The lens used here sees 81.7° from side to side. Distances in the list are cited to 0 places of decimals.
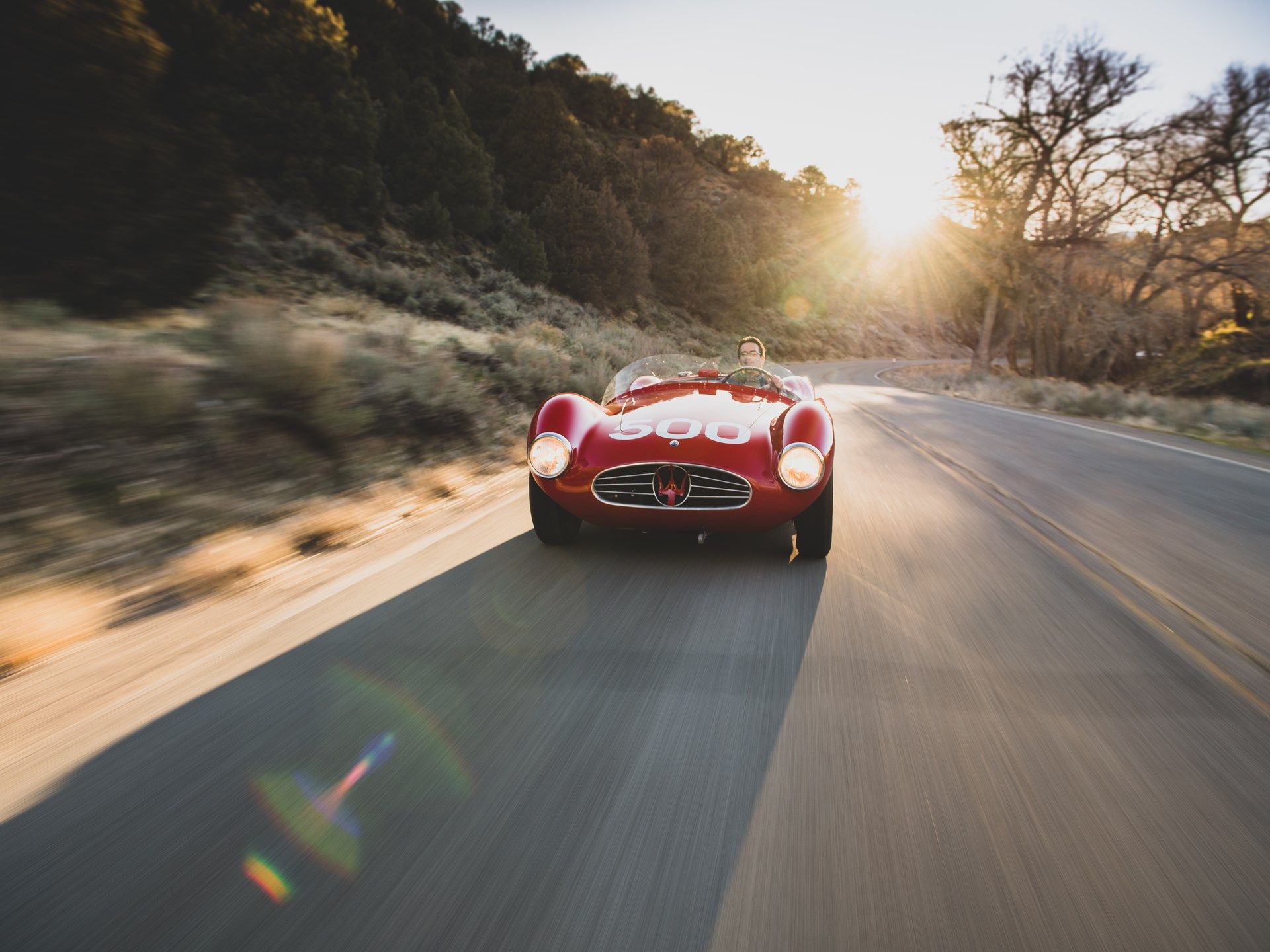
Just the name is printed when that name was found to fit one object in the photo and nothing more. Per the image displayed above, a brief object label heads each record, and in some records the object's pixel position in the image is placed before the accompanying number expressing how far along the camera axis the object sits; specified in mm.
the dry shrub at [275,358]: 5789
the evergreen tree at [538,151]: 34062
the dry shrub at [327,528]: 4453
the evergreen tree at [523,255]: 27922
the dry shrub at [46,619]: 2811
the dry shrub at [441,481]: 6059
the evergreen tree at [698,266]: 42031
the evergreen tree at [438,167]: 27469
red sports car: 3828
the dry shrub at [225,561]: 3639
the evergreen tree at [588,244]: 31406
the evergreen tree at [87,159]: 7031
